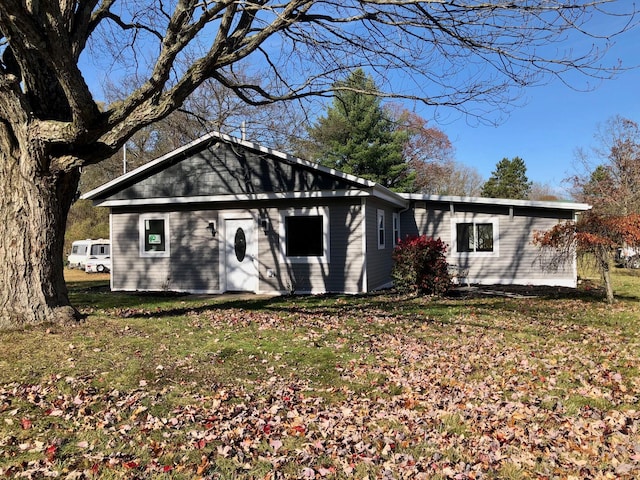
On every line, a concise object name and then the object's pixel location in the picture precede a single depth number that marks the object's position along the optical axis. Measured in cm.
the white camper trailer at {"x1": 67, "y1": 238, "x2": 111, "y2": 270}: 2641
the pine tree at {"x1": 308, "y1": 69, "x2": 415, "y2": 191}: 3036
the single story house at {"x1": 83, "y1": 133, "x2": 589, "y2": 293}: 1266
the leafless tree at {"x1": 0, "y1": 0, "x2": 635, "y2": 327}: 656
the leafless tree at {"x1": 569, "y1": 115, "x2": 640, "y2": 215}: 2412
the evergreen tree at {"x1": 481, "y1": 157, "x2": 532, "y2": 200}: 4525
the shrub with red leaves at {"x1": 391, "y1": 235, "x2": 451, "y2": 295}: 1219
